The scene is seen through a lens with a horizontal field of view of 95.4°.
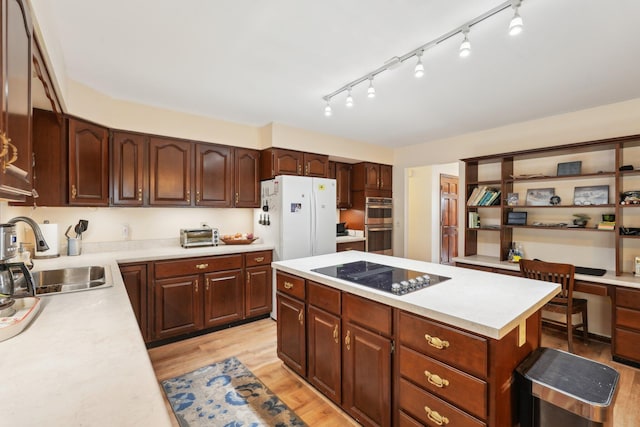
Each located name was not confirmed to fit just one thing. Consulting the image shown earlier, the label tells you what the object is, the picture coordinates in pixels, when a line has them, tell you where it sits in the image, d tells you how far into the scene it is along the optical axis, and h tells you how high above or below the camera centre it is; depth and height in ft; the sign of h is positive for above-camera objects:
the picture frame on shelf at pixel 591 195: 10.03 +0.62
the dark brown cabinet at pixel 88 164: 8.50 +1.48
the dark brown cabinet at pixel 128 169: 9.66 +1.46
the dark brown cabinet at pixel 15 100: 3.02 +1.33
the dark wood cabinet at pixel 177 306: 9.55 -3.20
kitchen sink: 6.81 -1.64
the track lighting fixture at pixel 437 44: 4.98 +3.67
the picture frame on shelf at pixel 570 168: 10.44 +1.63
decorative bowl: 12.11 -1.21
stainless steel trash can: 3.85 -2.48
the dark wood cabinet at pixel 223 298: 10.45 -3.16
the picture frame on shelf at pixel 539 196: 11.30 +0.67
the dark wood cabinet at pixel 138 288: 8.93 -2.37
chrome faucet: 5.26 -0.39
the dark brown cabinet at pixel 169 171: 10.39 +1.51
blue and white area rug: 6.28 -4.48
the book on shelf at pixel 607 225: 9.58 -0.41
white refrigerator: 11.73 -0.18
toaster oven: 10.84 -0.94
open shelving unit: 9.53 +1.15
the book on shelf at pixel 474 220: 12.94 -0.33
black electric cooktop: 5.59 -1.43
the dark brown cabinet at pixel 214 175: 11.29 +1.50
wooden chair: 8.78 -2.16
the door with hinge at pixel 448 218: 19.36 -0.36
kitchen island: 4.16 -2.27
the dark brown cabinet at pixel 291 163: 12.17 +2.16
